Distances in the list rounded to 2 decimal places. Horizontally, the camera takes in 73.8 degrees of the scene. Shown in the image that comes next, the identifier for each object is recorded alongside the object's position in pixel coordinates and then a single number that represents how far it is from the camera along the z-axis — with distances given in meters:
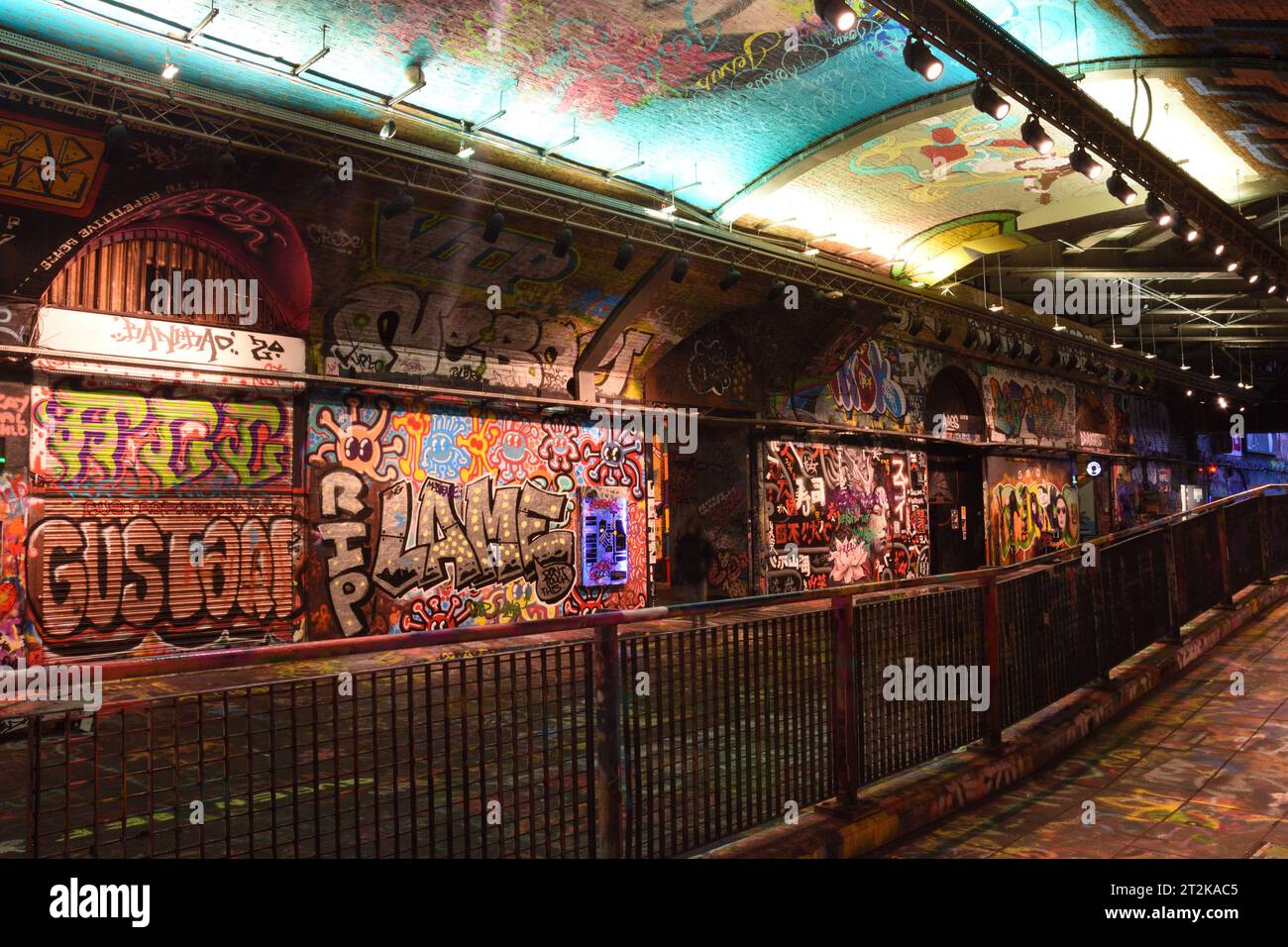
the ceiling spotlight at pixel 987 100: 8.70
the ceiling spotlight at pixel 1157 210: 11.38
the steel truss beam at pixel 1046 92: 7.88
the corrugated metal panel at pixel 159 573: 8.76
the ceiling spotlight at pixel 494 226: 9.94
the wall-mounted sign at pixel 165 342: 8.88
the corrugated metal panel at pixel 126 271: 9.03
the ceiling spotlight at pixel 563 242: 10.47
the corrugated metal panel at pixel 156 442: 8.88
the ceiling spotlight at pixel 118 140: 7.45
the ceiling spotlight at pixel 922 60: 7.87
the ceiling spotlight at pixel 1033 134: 9.21
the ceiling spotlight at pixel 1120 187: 10.62
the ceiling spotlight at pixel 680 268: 12.14
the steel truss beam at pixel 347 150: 7.36
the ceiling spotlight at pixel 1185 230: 12.20
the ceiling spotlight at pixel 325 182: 8.93
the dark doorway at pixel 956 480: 21.22
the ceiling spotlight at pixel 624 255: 11.19
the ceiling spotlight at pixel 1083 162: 10.03
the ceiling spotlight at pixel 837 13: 7.03
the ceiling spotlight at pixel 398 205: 9.25
